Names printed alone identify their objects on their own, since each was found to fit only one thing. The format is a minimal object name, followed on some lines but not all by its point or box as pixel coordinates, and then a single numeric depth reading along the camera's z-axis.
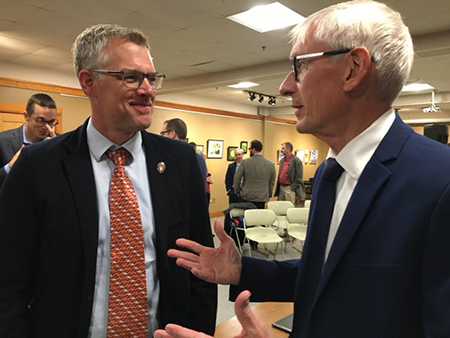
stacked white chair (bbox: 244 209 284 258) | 4.89
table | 1.51
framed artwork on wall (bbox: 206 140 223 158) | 9.86
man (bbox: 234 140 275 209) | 5.71
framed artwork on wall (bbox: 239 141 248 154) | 10.98
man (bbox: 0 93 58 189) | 2.51
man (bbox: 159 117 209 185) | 4.07
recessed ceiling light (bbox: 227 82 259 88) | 7.85
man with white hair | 0.70
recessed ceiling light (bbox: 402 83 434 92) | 7.84
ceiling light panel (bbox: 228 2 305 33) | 3.89
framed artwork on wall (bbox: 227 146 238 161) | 10.47
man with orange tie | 1.08
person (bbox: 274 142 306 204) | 7.10
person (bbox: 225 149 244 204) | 7.14
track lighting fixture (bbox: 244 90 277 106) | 8.77
